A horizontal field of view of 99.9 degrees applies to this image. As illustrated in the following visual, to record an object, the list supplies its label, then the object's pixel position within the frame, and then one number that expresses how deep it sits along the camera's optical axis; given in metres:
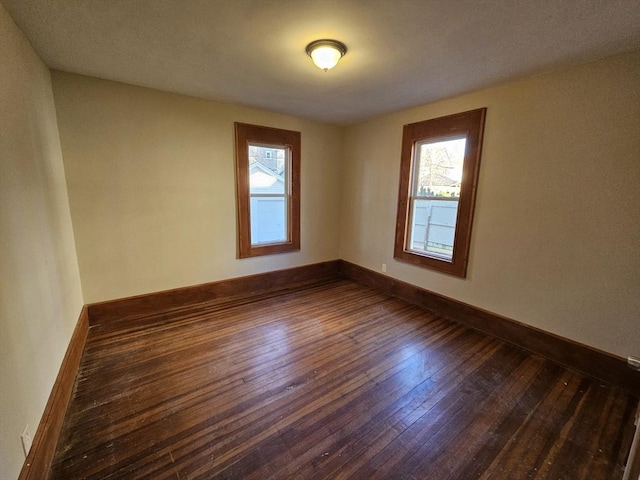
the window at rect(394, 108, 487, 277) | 2.87
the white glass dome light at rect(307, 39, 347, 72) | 1.89
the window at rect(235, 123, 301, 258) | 3.51
